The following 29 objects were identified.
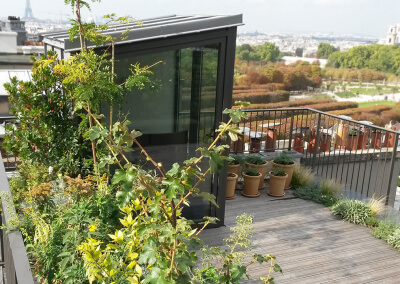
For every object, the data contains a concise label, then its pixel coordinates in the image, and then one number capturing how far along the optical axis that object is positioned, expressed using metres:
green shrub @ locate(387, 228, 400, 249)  4.93
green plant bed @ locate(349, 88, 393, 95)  50.83
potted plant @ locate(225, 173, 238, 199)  6.25
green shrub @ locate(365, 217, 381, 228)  5.46
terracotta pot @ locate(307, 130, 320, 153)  8.09
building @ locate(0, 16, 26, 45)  25.55
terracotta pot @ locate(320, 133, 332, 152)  8.19
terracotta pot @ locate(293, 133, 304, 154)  8.00
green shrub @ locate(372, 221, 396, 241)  5.13
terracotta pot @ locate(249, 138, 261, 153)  7.56
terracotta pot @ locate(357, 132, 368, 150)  8.90
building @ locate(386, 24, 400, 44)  97.81
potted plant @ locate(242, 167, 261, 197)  6.35
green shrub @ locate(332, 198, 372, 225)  5.58
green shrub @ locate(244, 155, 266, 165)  6.67
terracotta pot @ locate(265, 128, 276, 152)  7.96
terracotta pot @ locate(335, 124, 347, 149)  8.81
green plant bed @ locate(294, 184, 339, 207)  6.21
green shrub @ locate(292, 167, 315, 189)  6.83
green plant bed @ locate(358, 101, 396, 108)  47.16
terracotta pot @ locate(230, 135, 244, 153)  7.43
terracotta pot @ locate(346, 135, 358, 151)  8.70
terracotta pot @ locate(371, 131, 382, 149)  10.38
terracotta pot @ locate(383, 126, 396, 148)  10.14
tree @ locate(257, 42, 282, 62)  49.62
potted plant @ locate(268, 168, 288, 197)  6.38
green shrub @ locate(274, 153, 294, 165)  6.73
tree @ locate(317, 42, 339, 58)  59.00
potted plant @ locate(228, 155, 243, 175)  6.46
